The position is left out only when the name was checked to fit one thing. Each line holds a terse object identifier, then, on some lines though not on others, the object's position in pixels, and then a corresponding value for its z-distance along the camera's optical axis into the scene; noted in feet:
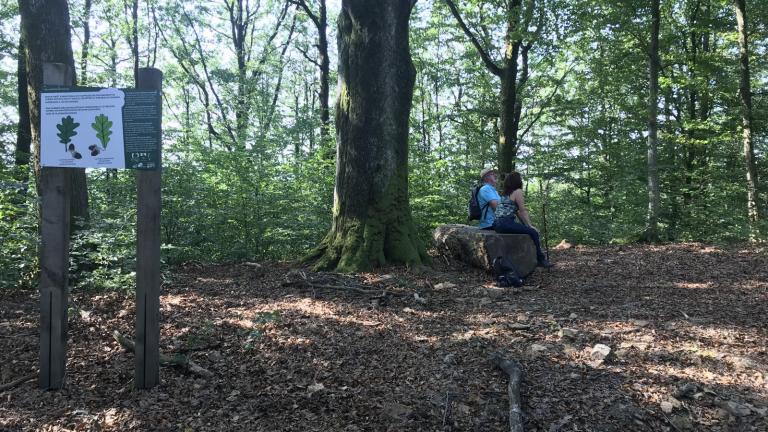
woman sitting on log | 24.27
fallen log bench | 23.47
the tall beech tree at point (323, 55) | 73.46
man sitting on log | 25.29
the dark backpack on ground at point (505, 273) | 21.93
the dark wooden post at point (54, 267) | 10.92
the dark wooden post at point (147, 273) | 10.87
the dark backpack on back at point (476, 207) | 25.77
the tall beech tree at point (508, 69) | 40.55
